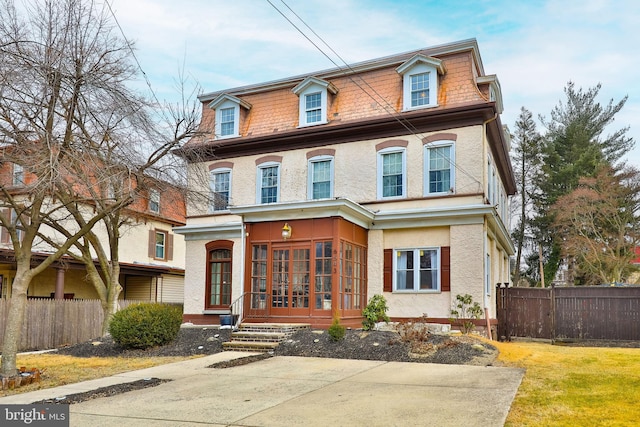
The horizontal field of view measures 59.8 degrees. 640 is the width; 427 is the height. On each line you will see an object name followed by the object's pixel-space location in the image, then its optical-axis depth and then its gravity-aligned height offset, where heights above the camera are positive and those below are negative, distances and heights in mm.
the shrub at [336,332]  13492 -1346
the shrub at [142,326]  14023 -1315
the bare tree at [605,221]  30391 +3235
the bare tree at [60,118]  9492 +2946
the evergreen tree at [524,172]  40594 +7883
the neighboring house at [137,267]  23438 +310
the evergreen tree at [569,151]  36688 +8824
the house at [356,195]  16250 +2693
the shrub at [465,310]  15805 -945
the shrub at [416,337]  12320 -1389
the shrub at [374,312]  14781 -948
